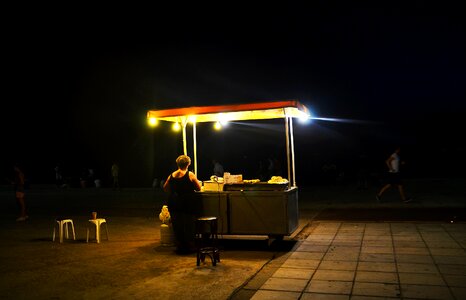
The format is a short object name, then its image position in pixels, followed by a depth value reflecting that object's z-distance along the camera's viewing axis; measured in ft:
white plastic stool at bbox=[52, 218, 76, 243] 30.30
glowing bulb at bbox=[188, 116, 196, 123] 30.58
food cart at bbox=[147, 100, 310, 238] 26.09
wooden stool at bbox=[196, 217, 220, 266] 22.58
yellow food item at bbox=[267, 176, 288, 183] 27.51
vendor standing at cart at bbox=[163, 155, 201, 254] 25.35
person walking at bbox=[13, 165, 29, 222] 42.22
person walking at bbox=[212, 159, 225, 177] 55.75
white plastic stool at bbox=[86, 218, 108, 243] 29.76
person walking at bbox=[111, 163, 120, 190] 81.66
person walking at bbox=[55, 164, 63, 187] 95.26
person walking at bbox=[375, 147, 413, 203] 47.67
